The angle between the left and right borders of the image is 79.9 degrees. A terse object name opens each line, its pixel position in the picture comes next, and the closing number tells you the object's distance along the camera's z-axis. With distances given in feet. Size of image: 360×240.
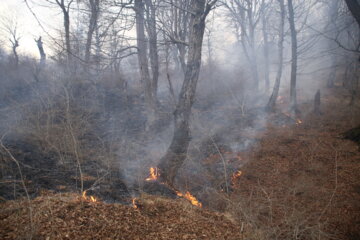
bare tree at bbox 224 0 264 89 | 54.65
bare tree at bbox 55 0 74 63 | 41.35
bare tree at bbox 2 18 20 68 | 60.58
